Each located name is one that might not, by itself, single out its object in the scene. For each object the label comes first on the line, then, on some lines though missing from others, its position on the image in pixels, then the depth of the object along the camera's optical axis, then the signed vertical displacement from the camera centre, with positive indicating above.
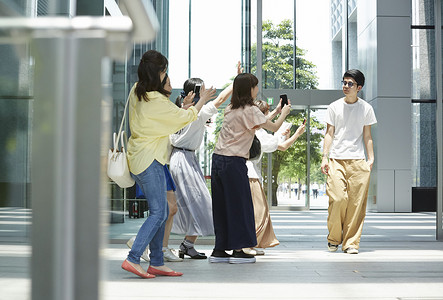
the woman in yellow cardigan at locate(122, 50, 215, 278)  3.94 +0.09
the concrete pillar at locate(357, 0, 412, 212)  15.34 +1.38
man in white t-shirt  5.97 -0.05
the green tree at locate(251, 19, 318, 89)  17.03 +2.76
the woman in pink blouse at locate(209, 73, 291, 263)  4.99 -0.17
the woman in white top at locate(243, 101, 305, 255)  5.61 -0.31
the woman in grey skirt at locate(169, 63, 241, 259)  5.26 -0.29
